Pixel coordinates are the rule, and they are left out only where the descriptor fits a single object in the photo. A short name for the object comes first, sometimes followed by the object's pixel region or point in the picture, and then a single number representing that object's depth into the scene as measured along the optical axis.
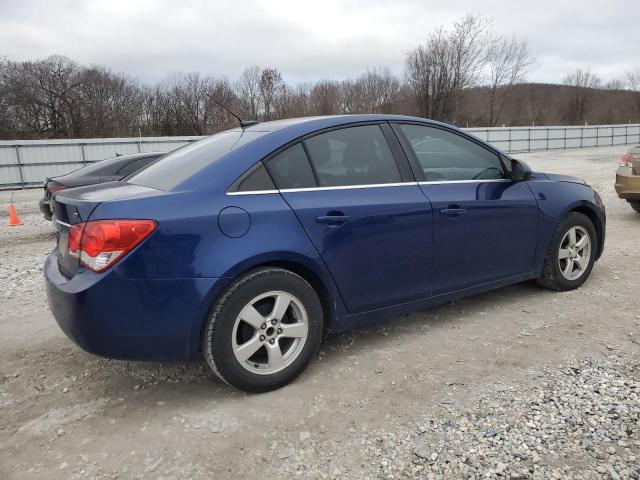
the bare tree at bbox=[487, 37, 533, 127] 51.38
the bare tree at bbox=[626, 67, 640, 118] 63.74
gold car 7.58
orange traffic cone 10.04
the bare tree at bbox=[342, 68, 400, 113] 53.09
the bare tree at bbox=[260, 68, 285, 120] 45.78
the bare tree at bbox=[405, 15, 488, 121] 44.94
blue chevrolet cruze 2.55
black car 7.79
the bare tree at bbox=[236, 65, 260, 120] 43.79
